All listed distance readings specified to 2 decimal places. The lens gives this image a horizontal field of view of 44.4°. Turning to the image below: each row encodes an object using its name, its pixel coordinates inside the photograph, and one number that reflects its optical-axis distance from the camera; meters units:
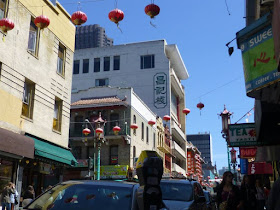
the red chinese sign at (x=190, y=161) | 65.94
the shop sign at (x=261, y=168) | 22.41
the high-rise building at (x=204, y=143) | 191.75
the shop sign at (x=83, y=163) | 34.96
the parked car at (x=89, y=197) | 5.09
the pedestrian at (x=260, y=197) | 11.79
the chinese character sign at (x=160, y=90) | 50.94
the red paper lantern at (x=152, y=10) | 12.06
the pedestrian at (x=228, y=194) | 7.67
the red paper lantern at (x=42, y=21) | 14.17
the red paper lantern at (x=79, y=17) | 13.48
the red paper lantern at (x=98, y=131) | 26.89
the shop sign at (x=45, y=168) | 17.91
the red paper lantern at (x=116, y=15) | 12.62
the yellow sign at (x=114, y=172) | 33.88
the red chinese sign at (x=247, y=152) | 18.93
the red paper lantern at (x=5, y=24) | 13.63
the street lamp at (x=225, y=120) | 18.78
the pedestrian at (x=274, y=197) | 5.03
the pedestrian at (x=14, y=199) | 13.56
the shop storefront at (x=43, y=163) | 16.59
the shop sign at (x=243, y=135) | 13.82
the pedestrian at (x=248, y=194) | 7.80
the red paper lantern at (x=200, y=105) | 24.48
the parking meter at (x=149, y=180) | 5.45
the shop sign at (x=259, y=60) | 7.11
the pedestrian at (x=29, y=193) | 13.97
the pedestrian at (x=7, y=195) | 13.43
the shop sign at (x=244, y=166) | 30.94
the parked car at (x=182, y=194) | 8.11
